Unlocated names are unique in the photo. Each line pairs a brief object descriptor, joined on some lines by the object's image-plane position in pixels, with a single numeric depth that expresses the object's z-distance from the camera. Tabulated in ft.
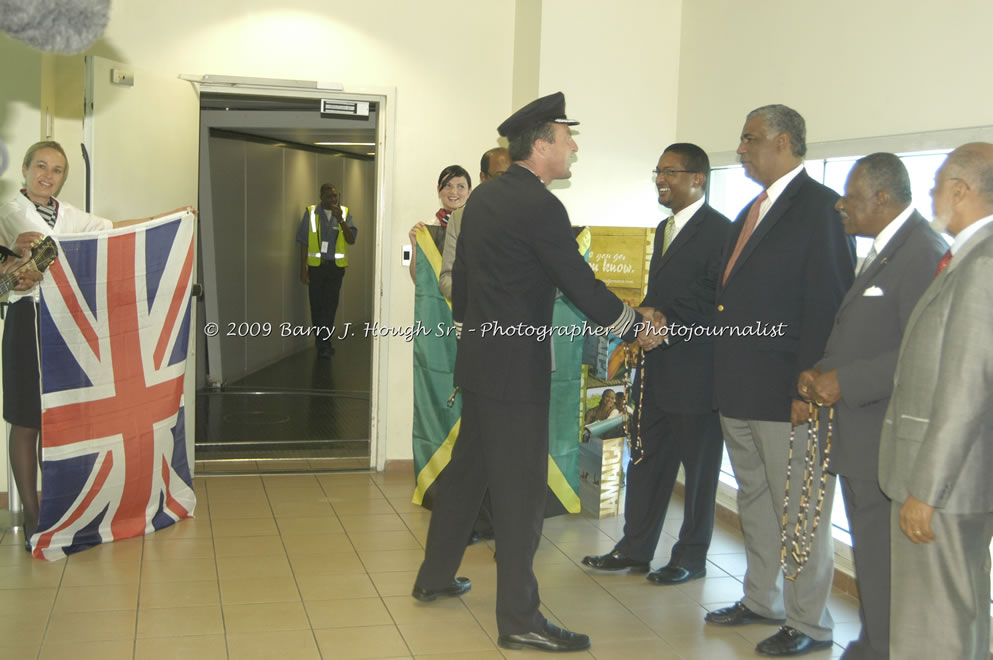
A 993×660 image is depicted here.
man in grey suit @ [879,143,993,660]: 7.25
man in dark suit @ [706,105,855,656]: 10.69
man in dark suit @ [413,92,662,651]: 10.43
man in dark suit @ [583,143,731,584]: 12.85
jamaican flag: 16.08
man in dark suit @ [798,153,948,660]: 9.29
